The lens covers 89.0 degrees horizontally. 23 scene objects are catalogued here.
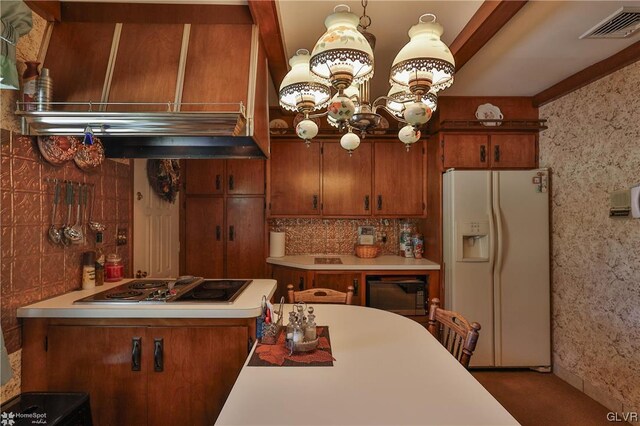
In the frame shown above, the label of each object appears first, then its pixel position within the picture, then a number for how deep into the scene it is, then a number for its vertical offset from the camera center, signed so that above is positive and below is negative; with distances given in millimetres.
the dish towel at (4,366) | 1294 -597
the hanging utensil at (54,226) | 1794 -47
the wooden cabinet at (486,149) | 3072 +638
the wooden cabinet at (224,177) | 3527 +436
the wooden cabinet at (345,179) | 3441 +399
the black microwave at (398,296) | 3016 -736
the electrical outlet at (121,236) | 2363 -141
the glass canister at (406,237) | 3471 -221
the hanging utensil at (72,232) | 1861 -84
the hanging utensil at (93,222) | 2066 -33
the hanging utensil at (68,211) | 1854 +38
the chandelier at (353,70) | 1092 +537
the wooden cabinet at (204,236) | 3512 -205
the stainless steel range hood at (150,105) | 1629 +587
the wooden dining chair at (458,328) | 1337 -519
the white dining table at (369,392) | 878 -538
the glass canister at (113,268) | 2213 -349
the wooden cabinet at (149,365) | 1689 -771
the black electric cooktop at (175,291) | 1741 -438
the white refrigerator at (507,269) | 2863 -462
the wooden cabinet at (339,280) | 3041 -596
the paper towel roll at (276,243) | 3529 -283
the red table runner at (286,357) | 1179 -529
